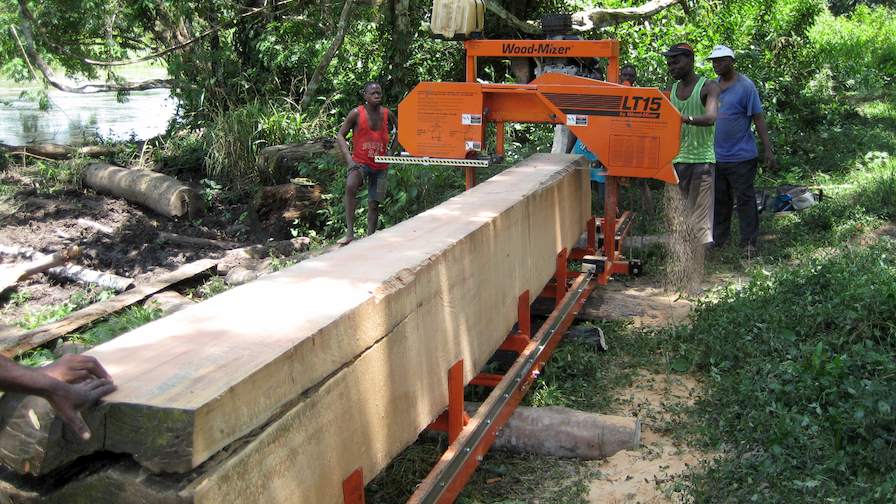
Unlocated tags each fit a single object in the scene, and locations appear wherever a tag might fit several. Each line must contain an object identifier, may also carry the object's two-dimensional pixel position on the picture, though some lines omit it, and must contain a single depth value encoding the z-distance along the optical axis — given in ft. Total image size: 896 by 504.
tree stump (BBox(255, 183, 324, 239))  32.19
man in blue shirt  24.02
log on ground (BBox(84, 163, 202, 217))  34.88
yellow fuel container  20.89
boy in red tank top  26.05
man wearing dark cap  21.35
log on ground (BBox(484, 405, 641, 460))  13.43
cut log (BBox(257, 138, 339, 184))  34.09
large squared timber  6.54
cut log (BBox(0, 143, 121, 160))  42.50
